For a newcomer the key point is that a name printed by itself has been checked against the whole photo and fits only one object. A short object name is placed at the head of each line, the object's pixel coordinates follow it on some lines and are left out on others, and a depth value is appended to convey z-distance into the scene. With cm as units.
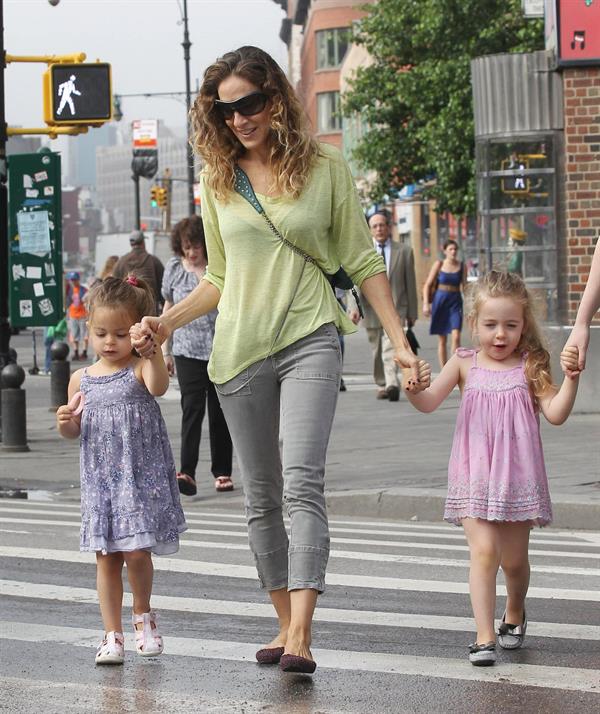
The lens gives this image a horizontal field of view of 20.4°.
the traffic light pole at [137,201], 4229
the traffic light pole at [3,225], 1513
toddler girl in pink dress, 541
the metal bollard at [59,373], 1756
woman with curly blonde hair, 520
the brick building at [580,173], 1555
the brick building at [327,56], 8559
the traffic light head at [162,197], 5919
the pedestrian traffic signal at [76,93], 1577
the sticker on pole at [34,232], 1578
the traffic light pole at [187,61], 4872
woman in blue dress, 1998
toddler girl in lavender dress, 543
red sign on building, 1520
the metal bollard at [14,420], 1390
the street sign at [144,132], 6156
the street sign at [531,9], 1822
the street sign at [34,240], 1571
